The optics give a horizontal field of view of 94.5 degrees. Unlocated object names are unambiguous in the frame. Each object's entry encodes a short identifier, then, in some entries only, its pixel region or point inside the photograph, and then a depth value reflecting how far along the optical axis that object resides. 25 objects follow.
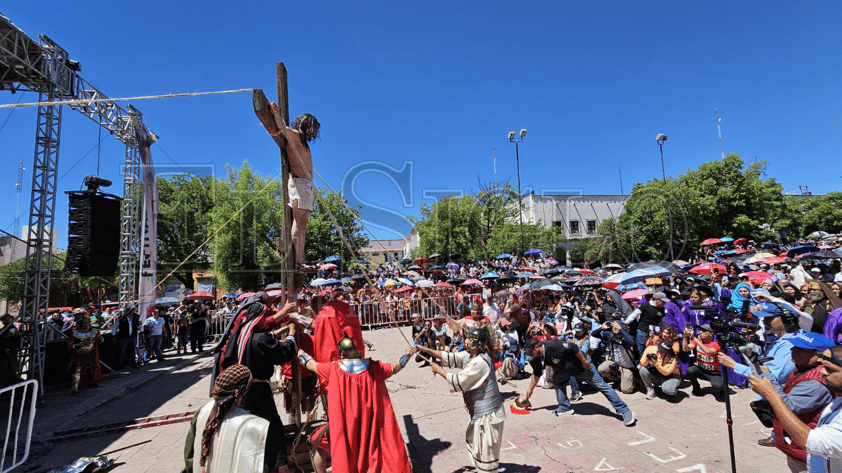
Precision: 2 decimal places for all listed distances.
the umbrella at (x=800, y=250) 14.15
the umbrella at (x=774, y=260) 12.74
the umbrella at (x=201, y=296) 16.53
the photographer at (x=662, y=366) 6.12
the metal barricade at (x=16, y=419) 4.22
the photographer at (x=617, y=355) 6.61
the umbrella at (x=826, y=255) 11.88
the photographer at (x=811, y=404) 2.17
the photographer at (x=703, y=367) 6.14
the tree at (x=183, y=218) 26.78
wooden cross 4.09
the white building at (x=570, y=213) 41.16
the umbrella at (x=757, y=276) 9.75
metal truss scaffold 7.66
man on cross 4.07
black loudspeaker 9.19
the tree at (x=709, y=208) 29.09
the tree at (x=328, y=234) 28.05
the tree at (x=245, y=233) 24.03
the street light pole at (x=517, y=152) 28.72
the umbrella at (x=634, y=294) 8.93
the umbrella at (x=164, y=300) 12.90
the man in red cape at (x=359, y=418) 3.30
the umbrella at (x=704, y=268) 12.57
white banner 12.02
